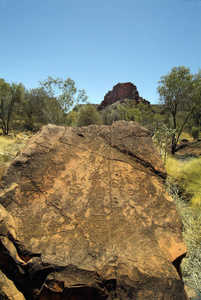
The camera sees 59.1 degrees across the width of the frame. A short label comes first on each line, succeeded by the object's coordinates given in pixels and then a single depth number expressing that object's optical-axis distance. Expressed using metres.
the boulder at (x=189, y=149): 12.01
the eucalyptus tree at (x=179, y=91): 11.55
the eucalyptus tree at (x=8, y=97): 14.02
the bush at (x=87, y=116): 22.70
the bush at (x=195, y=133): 15.70
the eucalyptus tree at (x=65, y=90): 12.93
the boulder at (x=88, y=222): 1.57
